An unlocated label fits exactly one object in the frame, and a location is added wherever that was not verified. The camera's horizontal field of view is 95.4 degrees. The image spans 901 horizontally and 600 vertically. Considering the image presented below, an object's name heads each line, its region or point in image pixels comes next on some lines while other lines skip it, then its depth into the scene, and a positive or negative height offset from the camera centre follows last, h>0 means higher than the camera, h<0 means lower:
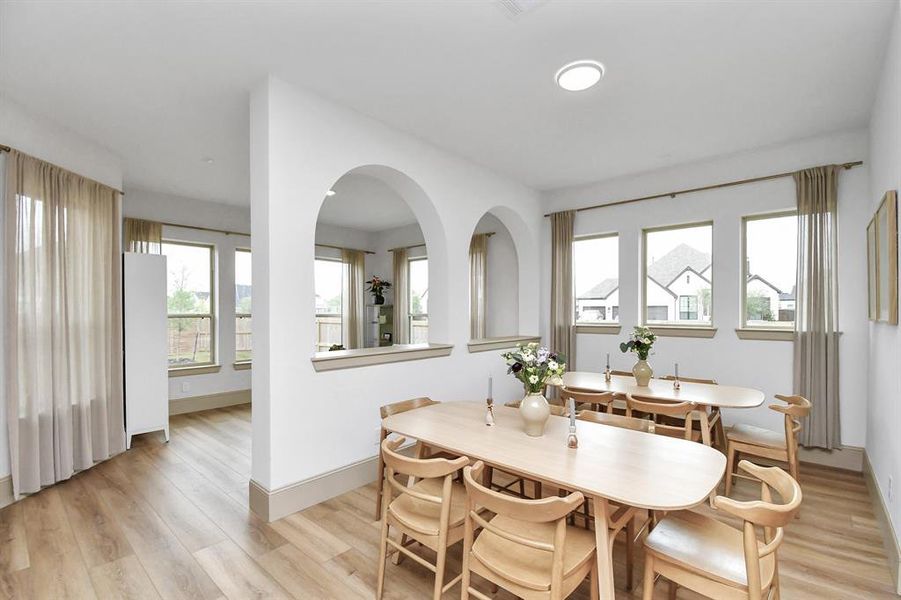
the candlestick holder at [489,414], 2.48 -0.73
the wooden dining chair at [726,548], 1.39 -1.02
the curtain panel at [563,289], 5.32 +0.11
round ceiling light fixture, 2.70 +1.51
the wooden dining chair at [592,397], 3.25 -0.81
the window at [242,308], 6.40 -0.13
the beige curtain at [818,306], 3.73 -0.10
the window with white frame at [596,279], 5.21 +0.24
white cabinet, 4.32 -0.47
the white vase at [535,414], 2.27 -0.64
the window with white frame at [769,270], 4.09 +0.26
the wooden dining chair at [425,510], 1.80 -1.05
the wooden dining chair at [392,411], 2.73 -0.78
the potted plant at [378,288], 7.77 +0.21
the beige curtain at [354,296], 7.70 +0.06
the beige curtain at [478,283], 6.19 +0.23
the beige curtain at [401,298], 7.52 +0.01
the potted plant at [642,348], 3.66 -0.48
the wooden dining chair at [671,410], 2.77 -0.82
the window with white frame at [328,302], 7.58 -0.05
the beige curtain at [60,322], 3.13 -0.18
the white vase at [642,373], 3.65 -0.68
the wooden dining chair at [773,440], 2.92 -1.11
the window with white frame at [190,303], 5.80 -0.04
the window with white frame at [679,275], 4.57 +0.25
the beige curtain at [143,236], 5.26 +0.85
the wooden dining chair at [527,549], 1.45 -1.05
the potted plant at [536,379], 2.27 -0.46
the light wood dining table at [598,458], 1.58 -0.76
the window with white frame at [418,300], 7.43 -0.03
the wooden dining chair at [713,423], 3.10 -1.07
